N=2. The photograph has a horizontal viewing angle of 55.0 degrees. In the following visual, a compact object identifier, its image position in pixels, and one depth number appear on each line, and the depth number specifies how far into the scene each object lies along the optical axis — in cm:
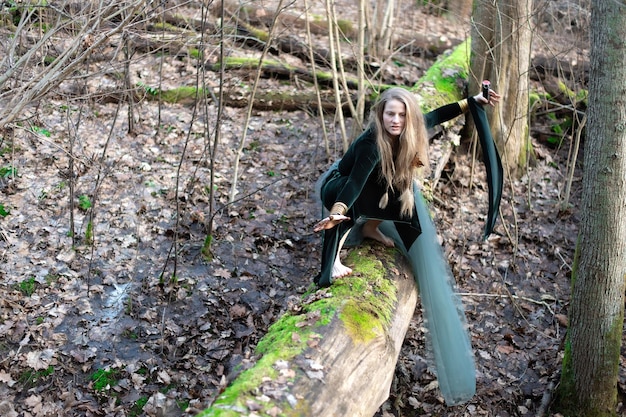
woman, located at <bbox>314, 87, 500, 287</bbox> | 459
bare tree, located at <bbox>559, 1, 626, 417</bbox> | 452
